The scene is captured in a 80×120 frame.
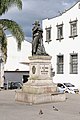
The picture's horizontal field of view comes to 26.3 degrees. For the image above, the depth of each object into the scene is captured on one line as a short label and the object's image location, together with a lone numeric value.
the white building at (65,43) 18.22
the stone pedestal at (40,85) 9.12
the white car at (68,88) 16.51
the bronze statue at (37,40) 9.80
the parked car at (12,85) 21.22
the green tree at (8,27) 11.59
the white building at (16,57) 24.74
